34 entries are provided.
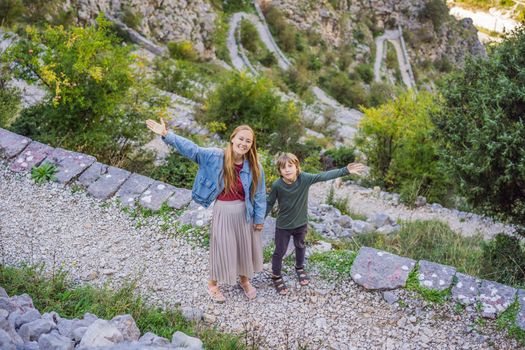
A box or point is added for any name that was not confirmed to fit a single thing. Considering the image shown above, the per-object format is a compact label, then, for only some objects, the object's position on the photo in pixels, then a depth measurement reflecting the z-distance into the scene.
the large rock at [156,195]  5.98
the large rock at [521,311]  4.30
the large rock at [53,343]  2.93
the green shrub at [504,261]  5.25
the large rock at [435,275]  4.76
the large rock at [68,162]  6.33
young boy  4.36
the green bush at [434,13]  44.81
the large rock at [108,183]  6.15
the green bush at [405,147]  9.56
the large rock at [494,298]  4.46
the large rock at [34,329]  3.10
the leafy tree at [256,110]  10.88
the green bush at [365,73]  34.25
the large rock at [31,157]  6.42
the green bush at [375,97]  27.72
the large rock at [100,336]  3.06
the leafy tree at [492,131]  4.78
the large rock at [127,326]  3.39
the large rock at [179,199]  5.99
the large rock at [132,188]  6.07
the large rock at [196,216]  5.69
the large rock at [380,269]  4.86
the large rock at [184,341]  3.44
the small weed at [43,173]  6.30
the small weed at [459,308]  4.55
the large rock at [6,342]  2.71
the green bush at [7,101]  7.62
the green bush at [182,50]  22.88
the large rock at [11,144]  6.58
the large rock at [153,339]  3.32
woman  4.13
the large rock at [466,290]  4.60
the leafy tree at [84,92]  6.57
